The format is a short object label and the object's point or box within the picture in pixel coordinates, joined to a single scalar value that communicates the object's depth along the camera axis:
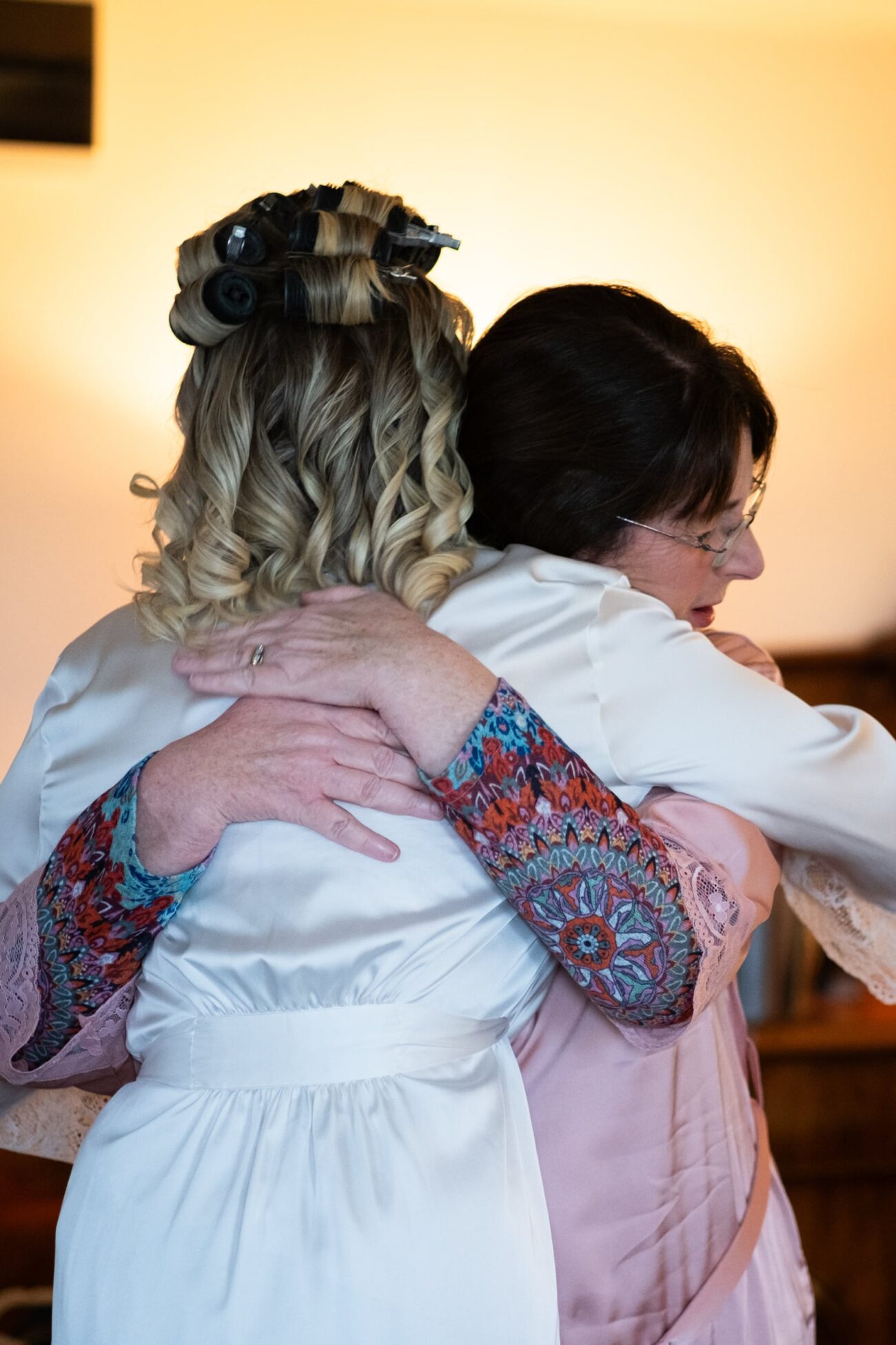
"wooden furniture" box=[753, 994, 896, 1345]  3.58
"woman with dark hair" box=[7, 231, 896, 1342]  2.05
